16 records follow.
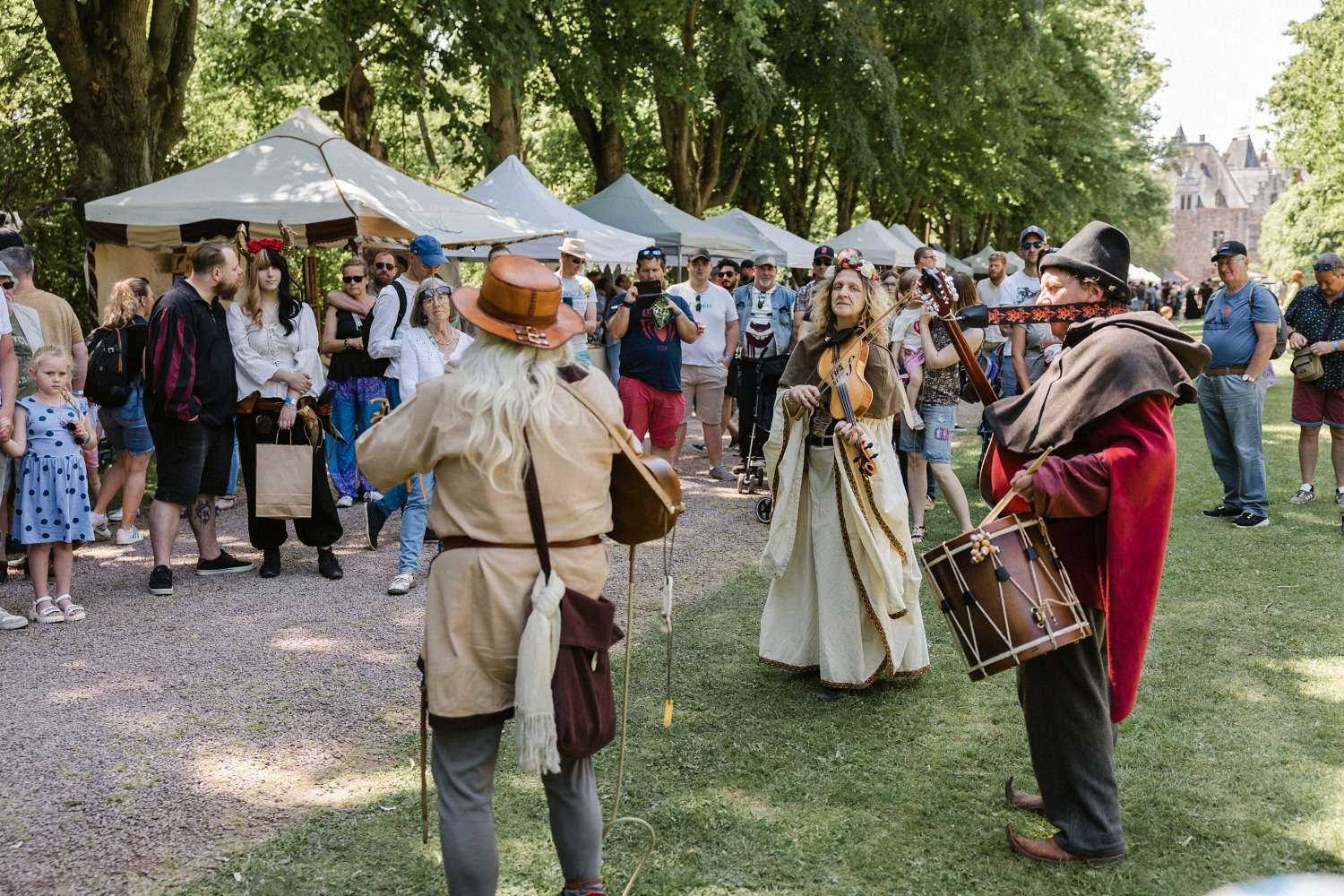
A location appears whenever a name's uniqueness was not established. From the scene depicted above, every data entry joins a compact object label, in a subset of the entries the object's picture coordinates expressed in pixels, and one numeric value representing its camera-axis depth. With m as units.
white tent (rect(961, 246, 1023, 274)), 36.81
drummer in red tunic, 3.45
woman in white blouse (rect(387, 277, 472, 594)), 7.17
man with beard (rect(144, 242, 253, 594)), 6.78
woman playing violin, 5.22
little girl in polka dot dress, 6.21
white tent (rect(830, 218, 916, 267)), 23.05
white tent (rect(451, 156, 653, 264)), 14.34
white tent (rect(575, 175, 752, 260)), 16.55
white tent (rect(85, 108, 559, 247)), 9.88
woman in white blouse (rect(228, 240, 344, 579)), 7.20
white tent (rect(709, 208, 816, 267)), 19.52
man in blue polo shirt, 8.73
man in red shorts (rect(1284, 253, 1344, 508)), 8.91
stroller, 10.43
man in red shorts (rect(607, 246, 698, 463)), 9.37
